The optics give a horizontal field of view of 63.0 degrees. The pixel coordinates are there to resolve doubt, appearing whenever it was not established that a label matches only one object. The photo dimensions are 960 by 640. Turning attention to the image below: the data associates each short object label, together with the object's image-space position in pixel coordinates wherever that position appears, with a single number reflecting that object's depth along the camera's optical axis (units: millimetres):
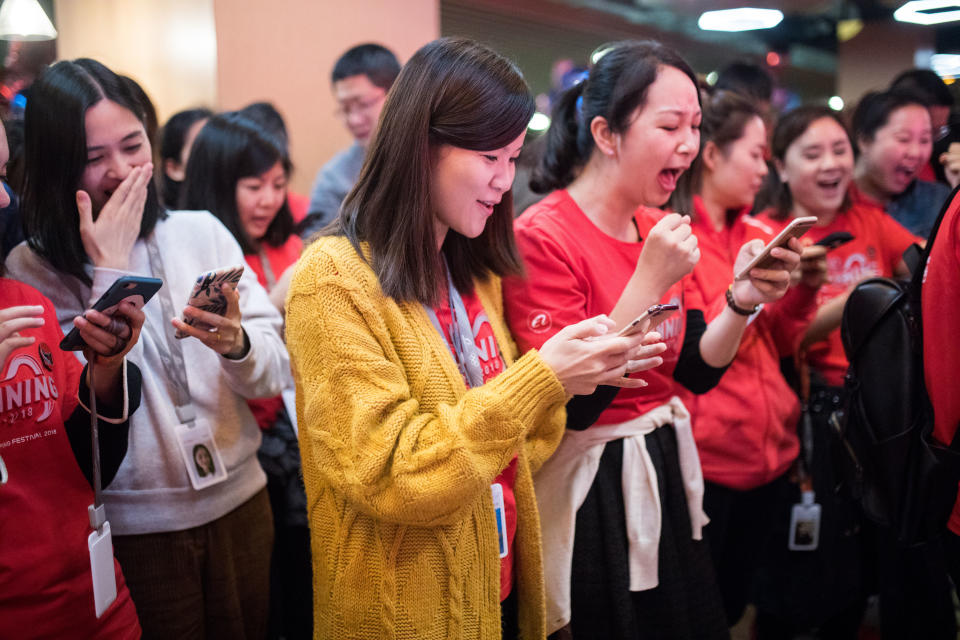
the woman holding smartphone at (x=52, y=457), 1371
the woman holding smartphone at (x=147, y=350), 1659
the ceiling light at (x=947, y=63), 4558
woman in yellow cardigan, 1287
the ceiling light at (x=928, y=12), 5660
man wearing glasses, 3508
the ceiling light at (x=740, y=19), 7574
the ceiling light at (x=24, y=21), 3361
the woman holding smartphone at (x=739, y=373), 2297
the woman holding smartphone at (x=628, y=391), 1760
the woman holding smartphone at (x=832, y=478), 2400
